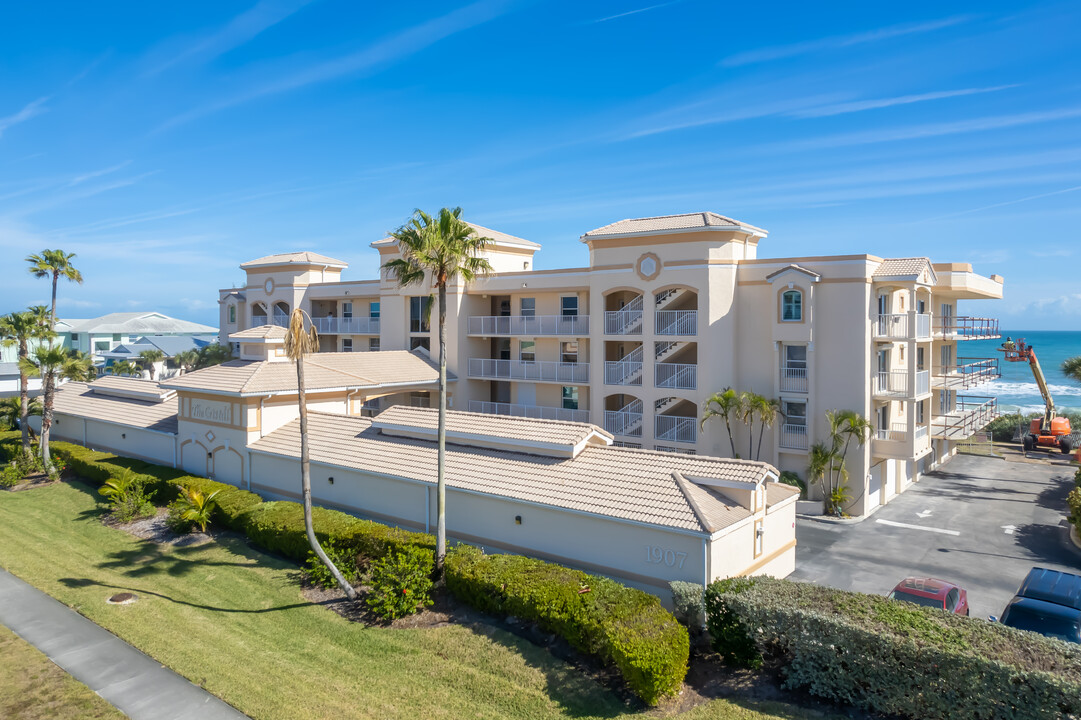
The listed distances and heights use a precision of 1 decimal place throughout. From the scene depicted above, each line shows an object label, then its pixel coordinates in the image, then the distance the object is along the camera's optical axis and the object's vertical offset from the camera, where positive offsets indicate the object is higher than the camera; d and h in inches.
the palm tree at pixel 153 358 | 2381.9 -52.8
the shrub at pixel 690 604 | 596.7 -231.2
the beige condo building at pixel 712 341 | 1107.9 +10.0
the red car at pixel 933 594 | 644.1 -241.9
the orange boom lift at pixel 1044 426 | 1609.3 -201.3
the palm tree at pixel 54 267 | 1352.1 +153.5
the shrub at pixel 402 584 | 665.6 -245.1
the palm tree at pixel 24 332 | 1294.3 +20.6
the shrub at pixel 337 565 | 749.3 -251.7
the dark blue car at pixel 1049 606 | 587.8 -239.1
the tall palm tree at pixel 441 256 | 687.7 +92.2
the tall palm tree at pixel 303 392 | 713.0 -50.7
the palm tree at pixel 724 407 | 1114.1 -102.7
